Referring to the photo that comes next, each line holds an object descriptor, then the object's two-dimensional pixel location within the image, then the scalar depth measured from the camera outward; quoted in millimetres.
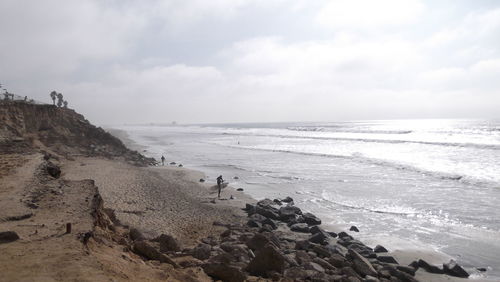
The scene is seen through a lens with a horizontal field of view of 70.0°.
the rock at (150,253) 7699
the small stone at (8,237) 6383
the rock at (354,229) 13759
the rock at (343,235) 12750
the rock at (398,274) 9320
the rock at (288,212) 14923
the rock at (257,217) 14262
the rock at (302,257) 9445
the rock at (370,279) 8773
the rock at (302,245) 10969
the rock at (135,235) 9650
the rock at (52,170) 13377
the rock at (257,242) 9941
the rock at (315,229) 13010
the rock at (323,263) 9383
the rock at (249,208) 15730
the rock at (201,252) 8791
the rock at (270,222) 13917
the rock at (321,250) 10398
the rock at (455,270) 9829
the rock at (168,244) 9188
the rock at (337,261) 9688
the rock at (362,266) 9406
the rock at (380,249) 11575
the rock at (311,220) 14570
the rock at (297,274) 8195
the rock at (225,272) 7469
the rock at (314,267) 8898
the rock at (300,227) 13461
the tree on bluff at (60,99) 58269
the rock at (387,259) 10656
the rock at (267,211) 15062
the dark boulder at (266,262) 8195
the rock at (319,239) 11992
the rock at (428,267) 10068
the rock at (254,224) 13570
